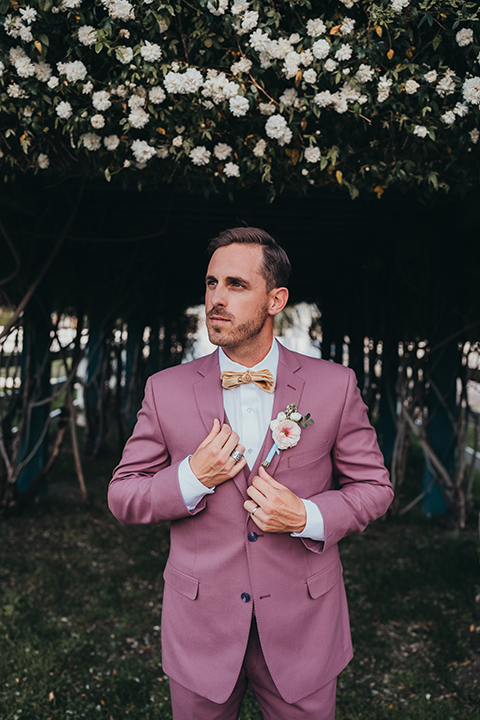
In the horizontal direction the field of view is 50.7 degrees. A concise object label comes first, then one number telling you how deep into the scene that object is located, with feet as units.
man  5.18
